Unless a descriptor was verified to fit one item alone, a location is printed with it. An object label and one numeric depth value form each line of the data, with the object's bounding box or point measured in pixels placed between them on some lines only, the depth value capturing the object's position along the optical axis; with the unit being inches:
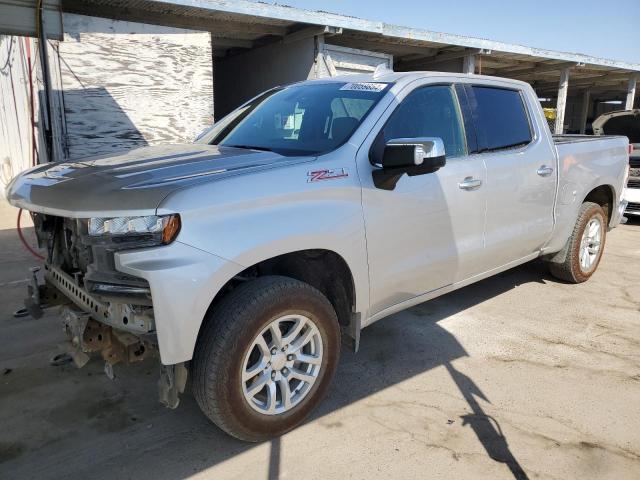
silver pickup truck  90.1
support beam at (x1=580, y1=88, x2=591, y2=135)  959.5
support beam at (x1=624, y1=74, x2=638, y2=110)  679.7
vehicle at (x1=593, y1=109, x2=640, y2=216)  337.1
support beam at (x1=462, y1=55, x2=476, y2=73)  476.4
